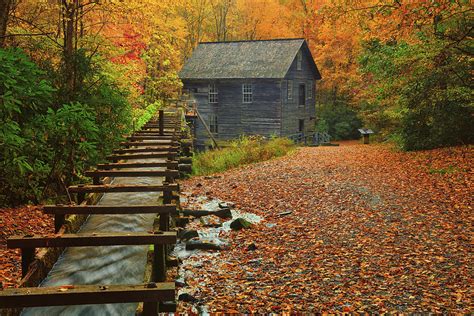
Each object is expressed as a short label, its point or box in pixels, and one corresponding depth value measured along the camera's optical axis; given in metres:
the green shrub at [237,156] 23.81
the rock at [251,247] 10.64
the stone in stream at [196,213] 13.84
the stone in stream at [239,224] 12.37
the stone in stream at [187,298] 7.82
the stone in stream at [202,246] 10.83
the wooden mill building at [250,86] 37.72
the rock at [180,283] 8.53
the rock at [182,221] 12.10
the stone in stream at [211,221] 12.84
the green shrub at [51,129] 7.02
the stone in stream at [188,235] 11.49
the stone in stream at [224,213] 13.66
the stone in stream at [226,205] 14.80
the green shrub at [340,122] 44.22
